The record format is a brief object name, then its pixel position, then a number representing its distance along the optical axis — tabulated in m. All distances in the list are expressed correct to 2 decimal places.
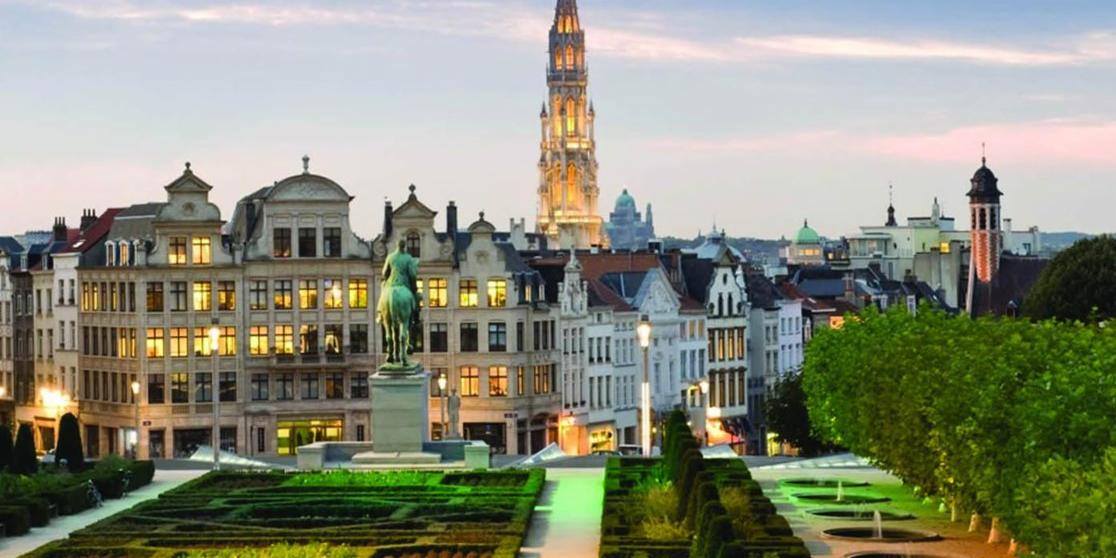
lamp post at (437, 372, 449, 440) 111.28
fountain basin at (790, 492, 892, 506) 71.56
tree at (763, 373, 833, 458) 120.81
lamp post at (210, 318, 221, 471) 88.00
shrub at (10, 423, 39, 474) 77.38
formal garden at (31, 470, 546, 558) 56.75
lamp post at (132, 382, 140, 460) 114.19
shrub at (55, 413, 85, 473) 81.00
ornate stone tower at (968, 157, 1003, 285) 190.88
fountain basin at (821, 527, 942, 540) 60.75
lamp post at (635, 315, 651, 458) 81.29
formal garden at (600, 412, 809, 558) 46.88
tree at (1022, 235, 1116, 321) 115.62
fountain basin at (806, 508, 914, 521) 66.62
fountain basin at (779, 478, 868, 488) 77.81
